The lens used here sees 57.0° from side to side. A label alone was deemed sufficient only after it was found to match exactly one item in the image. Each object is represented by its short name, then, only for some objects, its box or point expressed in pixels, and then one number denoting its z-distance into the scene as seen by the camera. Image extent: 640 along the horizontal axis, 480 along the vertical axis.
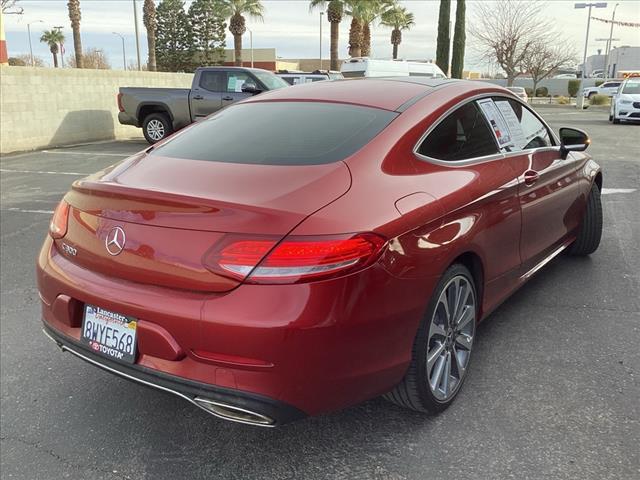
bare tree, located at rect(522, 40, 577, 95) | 42.09
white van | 17.72
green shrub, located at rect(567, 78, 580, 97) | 48.69
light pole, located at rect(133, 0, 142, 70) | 28.67
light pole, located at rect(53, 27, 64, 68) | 67.38
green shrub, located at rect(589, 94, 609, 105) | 38.31
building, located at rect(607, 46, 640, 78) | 91.06
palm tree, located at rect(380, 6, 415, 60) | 41.59
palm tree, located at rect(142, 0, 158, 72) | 32.16
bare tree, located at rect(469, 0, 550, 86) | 40.72
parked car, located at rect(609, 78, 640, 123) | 20.03
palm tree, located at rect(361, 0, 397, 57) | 34.75
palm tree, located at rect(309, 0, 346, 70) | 33.72
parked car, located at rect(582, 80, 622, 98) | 42.72
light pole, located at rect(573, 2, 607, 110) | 32.74
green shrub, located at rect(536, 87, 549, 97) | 51.53
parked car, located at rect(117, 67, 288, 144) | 13.79
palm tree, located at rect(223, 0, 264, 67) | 40.16
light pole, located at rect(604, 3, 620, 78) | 58.26
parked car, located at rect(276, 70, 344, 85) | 17.44
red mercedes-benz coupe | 2.13
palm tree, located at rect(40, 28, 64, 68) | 73.88
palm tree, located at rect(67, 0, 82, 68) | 33.00
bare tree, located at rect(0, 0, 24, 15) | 26.19
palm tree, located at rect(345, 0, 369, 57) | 34.22
